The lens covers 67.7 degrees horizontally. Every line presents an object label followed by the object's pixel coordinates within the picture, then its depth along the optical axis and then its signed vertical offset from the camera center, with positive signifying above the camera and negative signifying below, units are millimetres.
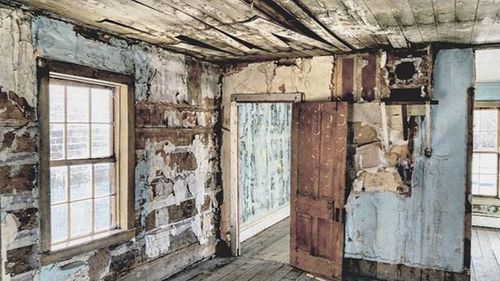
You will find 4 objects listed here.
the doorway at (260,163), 4848 -540
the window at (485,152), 6516 -351
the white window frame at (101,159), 2777 -236
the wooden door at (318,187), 4047 -622
